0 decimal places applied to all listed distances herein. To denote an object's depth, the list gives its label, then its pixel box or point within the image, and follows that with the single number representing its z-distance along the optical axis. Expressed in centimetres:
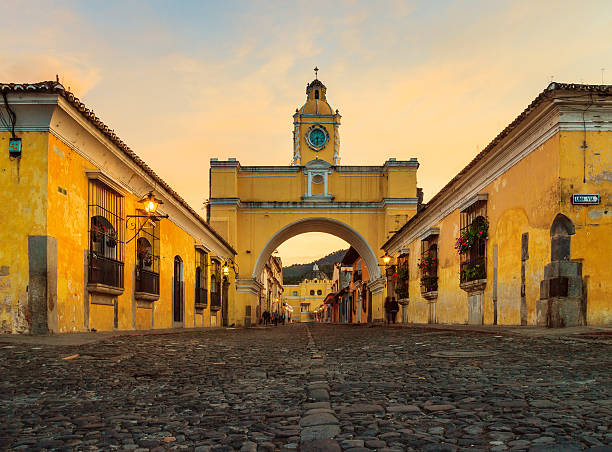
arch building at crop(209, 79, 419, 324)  3075
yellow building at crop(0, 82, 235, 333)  901
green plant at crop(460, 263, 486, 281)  1362
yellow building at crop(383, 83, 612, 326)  951
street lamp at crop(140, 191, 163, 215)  1274
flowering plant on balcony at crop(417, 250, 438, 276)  1938
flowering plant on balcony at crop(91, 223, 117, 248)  1116
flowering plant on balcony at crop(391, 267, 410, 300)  2475
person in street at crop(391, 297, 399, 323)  2488
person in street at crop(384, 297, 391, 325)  2545
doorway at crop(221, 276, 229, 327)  2927
